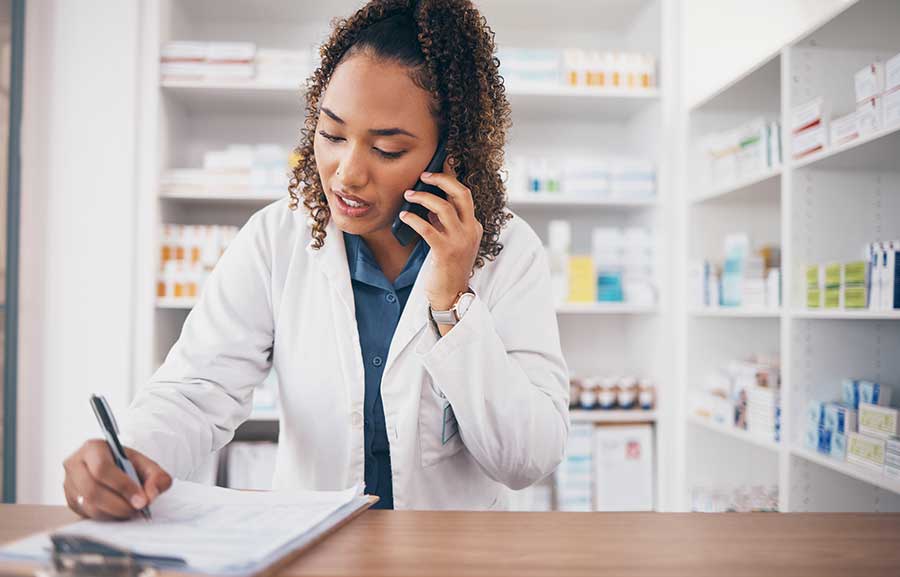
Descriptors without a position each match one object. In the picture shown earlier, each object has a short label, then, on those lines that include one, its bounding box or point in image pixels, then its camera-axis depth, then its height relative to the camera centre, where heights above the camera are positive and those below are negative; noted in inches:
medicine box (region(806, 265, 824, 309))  88.7 +3.0
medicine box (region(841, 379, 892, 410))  82.9 -9.4
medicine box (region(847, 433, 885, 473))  77.7 -15.1
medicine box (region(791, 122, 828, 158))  87.9 +20.6
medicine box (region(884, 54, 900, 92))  75.1 +24.4
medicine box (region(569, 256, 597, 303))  124.3 +4.7
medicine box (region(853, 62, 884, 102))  78.4 +24.9
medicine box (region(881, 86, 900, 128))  75.0 +20.9
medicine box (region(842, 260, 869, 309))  80.5 +2.8
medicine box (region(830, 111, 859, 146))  82.4 +20.6
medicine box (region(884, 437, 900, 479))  74.7 -15.1
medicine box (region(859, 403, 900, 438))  76.7 -11.7
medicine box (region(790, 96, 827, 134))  88.4 +23.8
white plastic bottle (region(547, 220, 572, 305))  123.6 +8.1
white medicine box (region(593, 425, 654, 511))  124.8 -26.9
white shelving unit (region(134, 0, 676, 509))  118.8 +32.9
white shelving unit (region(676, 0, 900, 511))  91.2 +8.2
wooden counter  29.5 -10.5
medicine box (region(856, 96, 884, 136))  78.2 +21.0
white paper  27.2 -9.5
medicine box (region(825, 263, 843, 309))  84.7 +3.0
